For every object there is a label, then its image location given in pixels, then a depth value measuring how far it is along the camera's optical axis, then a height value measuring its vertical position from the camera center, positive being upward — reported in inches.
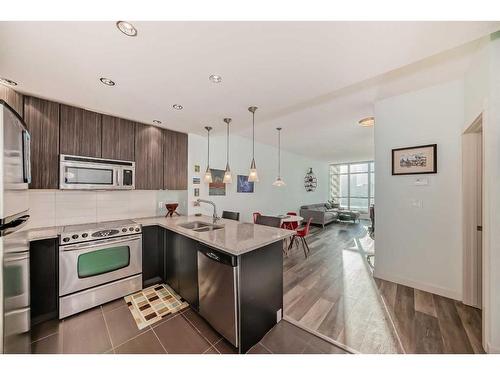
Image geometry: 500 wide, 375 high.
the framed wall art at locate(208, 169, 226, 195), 154.5 +2.6
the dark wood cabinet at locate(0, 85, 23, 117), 69.8 +36.0
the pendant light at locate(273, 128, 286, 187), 150.8 +32.8
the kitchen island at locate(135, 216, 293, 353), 57.4 -33.3
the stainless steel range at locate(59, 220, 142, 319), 75.0 -35.7
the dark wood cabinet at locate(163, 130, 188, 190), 122.0 +18.8
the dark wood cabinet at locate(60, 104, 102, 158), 85.9 +27.6
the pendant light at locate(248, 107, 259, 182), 104.1 +7.6
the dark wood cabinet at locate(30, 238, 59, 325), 69.2 -37.2
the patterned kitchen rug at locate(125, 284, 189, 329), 75.4 -55.1
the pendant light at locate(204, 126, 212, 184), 117.1 +7.2
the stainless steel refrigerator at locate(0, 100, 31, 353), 39.8 -11.5
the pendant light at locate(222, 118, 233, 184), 106.0 +6.0
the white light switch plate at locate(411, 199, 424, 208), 94.3 -8.2
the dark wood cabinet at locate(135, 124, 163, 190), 109.3 +18.7
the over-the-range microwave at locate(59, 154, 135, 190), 84.0 +6.9
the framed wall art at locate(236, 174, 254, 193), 183.5 +2.2
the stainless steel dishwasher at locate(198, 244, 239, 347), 57.1 -36.2
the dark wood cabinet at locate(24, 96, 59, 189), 78.0 +20.9
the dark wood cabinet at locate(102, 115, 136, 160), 97.5 +27.7
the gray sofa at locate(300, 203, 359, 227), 251.7 -39.9
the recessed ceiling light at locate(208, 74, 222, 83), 67.3 +41.8
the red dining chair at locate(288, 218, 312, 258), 148.7 -42.3
